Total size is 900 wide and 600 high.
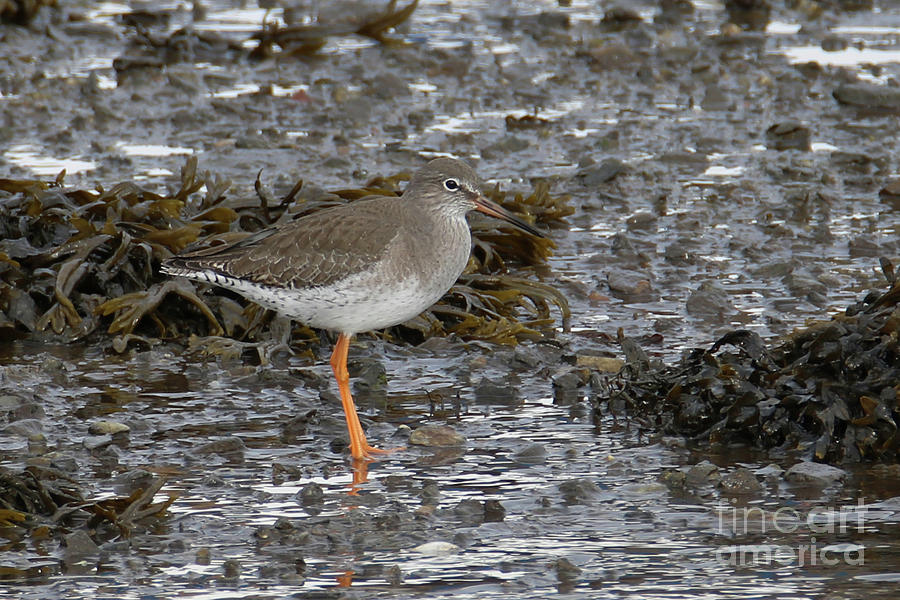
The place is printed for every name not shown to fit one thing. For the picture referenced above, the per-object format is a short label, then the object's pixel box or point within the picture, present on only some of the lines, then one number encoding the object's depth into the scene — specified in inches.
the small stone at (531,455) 512.7
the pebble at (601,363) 613.6
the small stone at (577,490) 474.9
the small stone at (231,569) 410.1
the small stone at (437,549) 429.1
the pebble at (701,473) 485.1
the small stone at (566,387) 579.4
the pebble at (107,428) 536.4
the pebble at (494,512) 457.7
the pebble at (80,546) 424.8
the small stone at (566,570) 410.7
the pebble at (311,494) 473.7
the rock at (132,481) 479.8
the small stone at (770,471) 491.0
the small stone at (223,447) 521.3
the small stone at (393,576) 406.3
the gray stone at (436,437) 533.0
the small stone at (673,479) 482.9
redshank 544.4
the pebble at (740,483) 477.1
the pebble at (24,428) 531.5
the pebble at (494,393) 583.8
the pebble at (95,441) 518.6
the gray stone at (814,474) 481.7
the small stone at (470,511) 456.8
